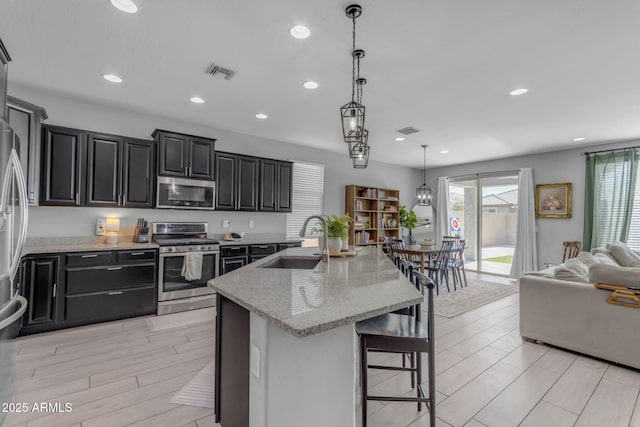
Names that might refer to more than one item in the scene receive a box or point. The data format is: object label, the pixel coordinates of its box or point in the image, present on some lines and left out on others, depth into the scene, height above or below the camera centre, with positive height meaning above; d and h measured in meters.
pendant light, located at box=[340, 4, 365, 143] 2.14 +0.77
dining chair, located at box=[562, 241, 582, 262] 5.37 -0.48
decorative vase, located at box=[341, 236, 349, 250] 2.92 -0.23
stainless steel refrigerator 1.76 -0.15
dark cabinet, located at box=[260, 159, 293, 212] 5.03 +0.59
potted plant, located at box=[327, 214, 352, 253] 2.76 -0.10
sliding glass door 6.79 +0.11
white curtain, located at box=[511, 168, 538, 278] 6.18 -0.14
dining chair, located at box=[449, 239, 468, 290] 5.34 -0.67
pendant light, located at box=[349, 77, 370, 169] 2.51 +0.62
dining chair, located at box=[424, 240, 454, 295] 5.20 -0.68
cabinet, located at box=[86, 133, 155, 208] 3.66 +0.60
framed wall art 5.80 +0.44
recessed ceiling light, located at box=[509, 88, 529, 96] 3.30 +1.45
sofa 2.60 -0.86
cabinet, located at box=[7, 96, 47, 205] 3.02 +0.85
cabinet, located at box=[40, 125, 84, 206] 3.37 +0.59
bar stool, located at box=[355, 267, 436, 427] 1.63 -0.67
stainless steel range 3.86 -0.64
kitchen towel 3.96 -0.63
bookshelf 6.44 +0.17
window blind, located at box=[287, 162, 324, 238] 5.79 +0.51
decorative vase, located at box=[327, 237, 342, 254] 2.82 -0.22
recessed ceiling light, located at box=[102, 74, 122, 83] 3.06 +1.46
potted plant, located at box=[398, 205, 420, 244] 7.38 +0.05
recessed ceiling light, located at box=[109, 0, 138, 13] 2.01 +1.45
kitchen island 1.17 -0.54
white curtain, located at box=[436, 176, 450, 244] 7.70 +0.34
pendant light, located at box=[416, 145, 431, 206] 6.27 +0.54
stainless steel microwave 4.05 +0.35
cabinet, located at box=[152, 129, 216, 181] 4.03 +0.89
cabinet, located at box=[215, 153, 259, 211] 4.59 +0.59
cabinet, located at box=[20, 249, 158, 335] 3.14 -0.79
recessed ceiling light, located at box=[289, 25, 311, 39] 2.25 +1.44
